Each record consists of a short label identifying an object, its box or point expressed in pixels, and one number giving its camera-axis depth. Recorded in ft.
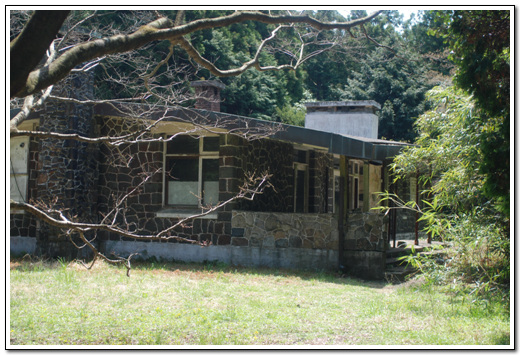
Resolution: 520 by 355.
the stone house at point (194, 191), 37.83
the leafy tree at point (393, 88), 93.97
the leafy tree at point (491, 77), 18.06
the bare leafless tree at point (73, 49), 13.19
